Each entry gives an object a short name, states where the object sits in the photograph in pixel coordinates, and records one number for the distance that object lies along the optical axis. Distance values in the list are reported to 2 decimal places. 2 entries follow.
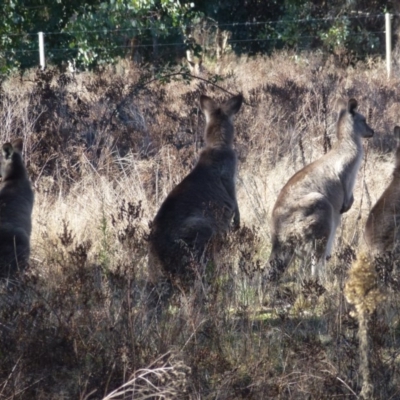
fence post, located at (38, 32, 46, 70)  37.59
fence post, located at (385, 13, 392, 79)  39.78
